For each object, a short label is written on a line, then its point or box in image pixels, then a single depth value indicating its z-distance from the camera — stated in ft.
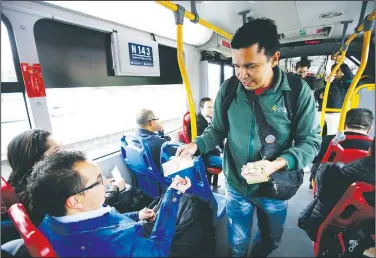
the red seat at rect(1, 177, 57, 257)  2.27
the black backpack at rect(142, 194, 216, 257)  5.90
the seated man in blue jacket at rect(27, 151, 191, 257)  2.97
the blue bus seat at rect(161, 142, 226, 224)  7.59
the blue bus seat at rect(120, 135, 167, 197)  7.88
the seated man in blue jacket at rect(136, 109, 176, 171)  7.99
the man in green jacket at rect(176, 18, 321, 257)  3.94
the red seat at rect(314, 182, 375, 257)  3.22
